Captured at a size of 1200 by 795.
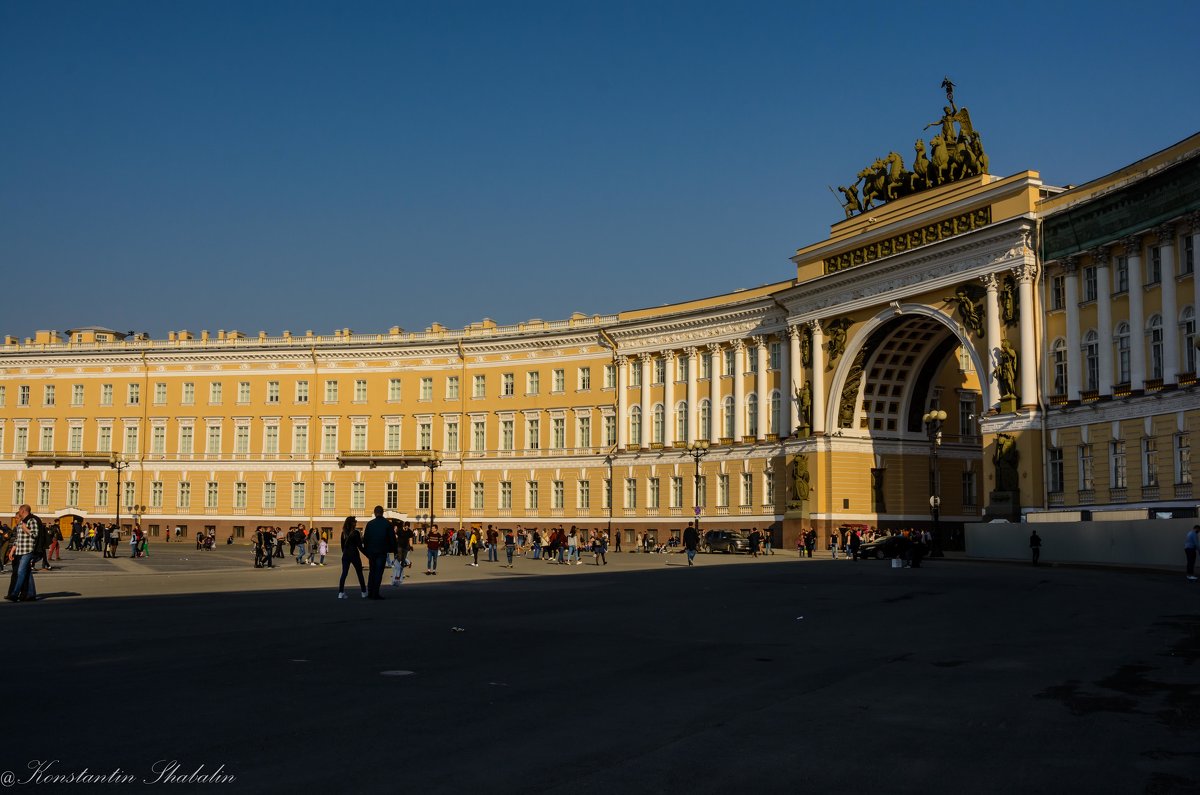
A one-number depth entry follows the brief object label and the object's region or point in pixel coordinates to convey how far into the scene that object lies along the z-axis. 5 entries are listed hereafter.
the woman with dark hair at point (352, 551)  24.08
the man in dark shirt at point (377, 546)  23.78
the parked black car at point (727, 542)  62.78
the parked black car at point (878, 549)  52.62
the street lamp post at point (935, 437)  48.86
